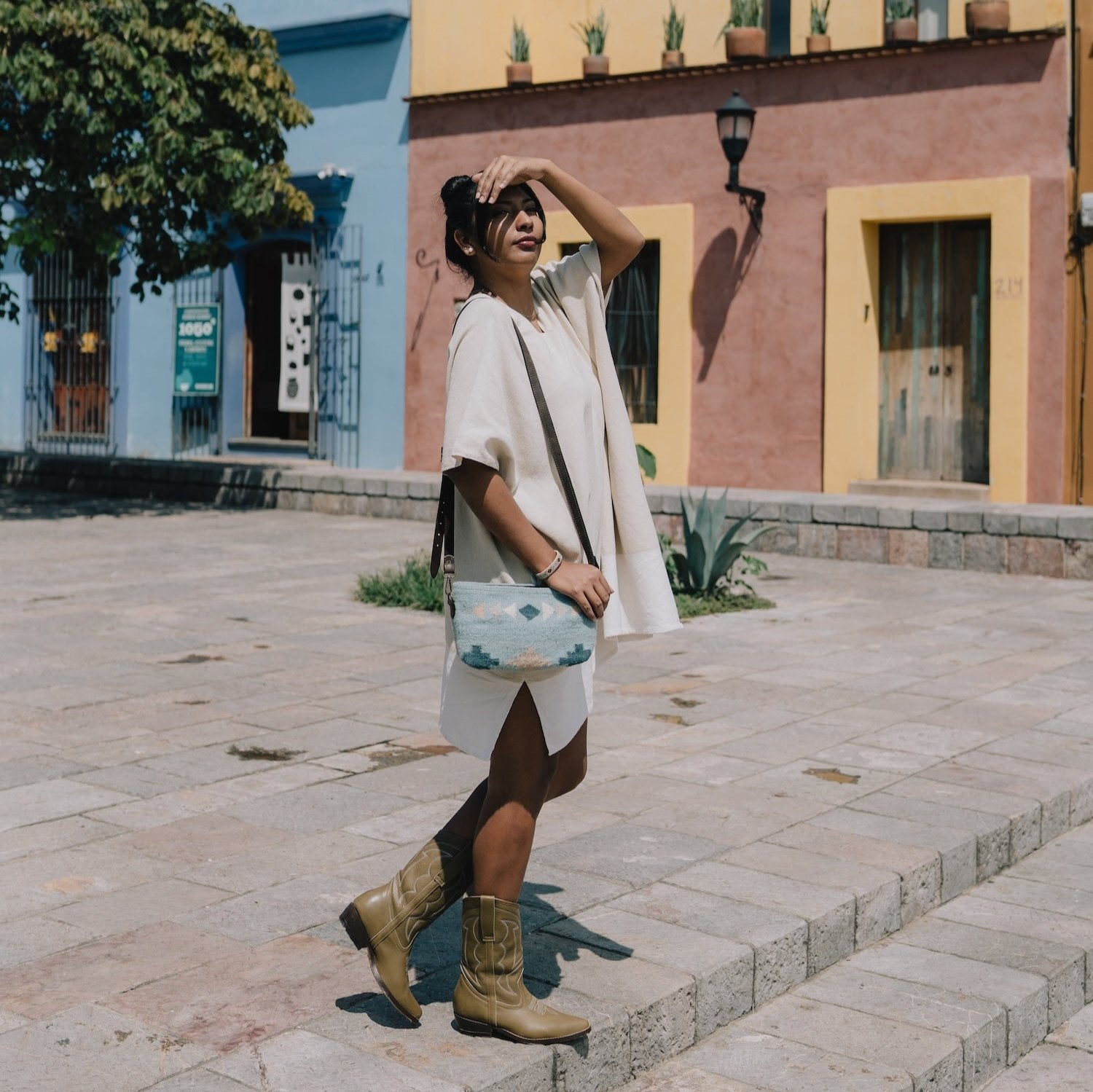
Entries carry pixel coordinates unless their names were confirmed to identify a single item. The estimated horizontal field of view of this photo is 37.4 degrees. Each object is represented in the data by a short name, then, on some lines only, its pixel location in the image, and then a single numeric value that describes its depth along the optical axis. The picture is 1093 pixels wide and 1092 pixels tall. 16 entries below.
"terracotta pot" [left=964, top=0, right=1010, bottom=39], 13.78
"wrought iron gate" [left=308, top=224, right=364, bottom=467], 18.08
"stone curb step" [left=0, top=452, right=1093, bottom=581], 11.62
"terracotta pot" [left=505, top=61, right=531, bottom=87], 16.59
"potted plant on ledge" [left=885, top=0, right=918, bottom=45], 14.31
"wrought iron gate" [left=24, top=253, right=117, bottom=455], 20.25
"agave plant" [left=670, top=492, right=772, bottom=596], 9.93
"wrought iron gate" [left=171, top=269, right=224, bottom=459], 19.53
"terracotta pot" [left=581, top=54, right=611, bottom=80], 16.09
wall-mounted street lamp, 14.51
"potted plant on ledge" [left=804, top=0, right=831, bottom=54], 14.79
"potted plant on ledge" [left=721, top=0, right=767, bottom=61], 15.08
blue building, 17.84
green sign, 19.20
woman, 3.18
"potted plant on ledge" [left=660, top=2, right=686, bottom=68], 15.63
